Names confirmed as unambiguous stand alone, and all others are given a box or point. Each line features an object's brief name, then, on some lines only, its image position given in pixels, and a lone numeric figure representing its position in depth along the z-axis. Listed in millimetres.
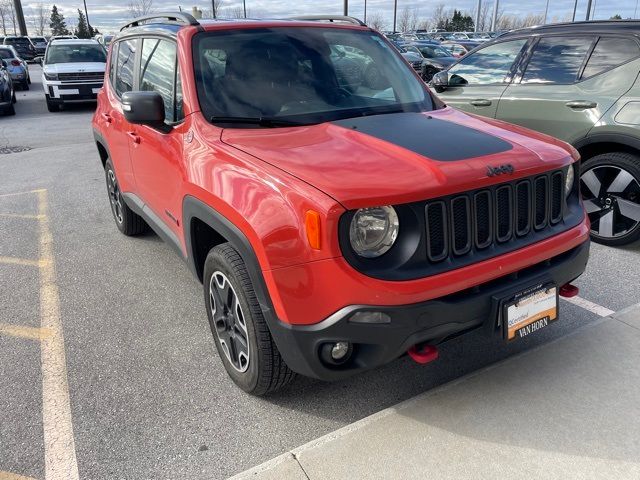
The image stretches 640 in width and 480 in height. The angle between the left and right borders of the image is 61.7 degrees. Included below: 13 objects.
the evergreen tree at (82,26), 62094
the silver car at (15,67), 18656
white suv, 13797
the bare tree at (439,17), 83738
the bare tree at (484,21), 79200
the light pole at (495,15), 50969
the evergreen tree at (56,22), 79756
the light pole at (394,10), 56966
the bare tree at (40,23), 80938
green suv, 4348
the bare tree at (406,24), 85625
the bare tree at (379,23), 75300
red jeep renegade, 2123
